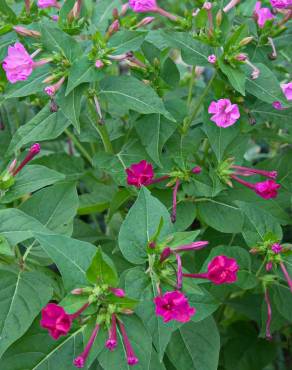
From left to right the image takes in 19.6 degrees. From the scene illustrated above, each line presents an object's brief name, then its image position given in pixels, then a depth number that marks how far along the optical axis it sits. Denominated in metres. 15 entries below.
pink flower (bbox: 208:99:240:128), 0.77
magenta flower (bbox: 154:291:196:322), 0.61
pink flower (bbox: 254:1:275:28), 0.80
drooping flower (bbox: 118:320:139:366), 0.63
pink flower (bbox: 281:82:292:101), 0.78
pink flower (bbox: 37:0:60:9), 0.81
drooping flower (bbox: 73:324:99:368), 0.62
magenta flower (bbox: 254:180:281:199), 0.73
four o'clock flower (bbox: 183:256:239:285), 0.63
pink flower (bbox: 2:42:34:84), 0.74
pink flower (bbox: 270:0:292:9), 0.78
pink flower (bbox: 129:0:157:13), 0.79
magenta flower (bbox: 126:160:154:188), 0.71
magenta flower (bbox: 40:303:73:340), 0.61
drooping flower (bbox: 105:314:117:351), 0.63
